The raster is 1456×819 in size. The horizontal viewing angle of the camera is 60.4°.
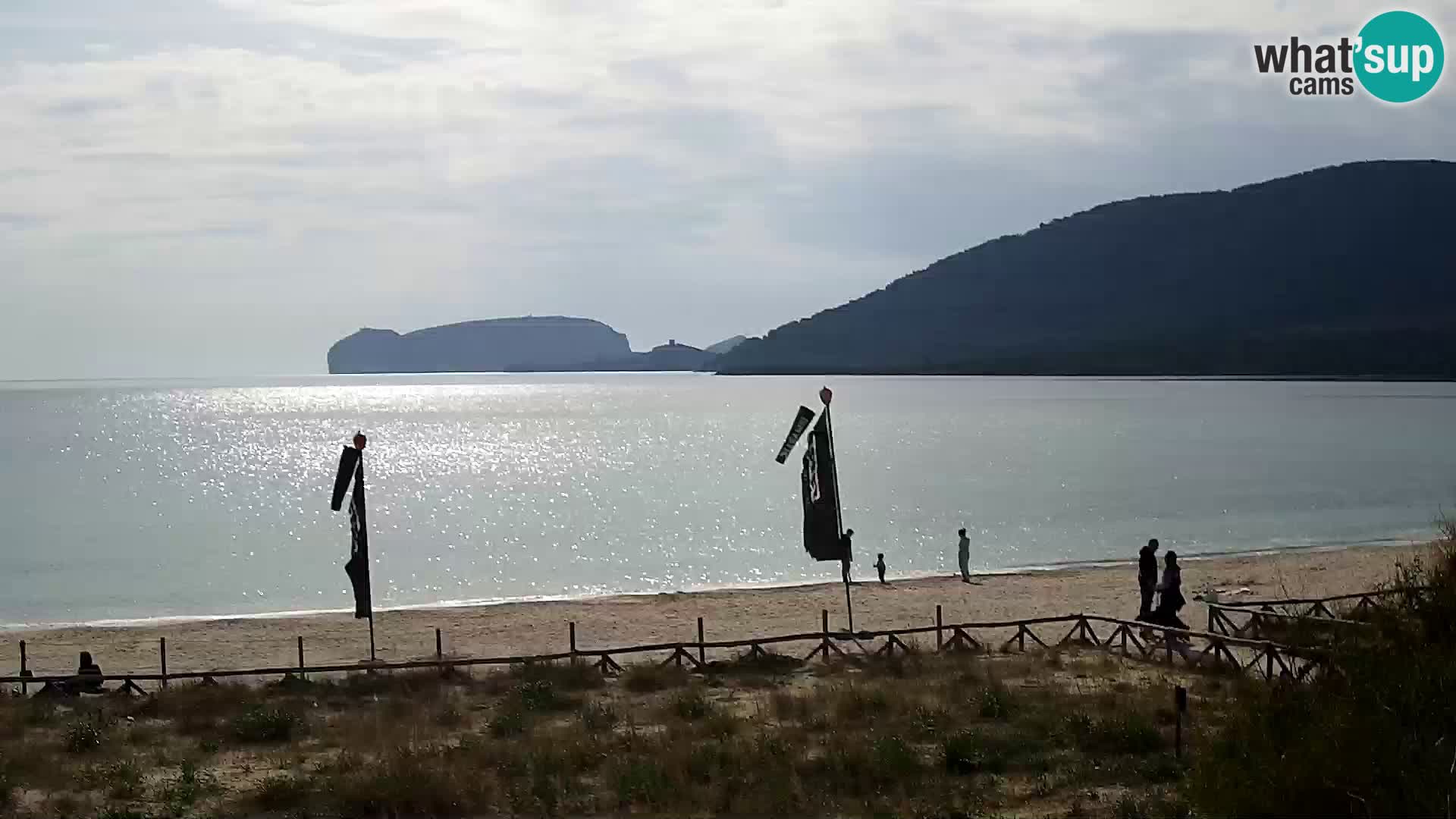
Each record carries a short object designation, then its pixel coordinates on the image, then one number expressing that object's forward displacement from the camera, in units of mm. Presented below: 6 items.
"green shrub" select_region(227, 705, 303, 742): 14289
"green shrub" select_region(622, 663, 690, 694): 17033
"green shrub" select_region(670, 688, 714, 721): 14648
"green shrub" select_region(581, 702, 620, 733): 14102
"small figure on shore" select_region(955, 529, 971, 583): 34188
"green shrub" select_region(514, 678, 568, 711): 15734
